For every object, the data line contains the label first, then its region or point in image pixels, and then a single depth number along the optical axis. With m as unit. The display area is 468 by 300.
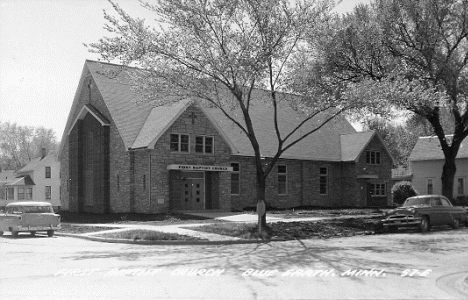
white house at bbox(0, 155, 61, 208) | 67.31
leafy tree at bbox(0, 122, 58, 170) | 90.25
